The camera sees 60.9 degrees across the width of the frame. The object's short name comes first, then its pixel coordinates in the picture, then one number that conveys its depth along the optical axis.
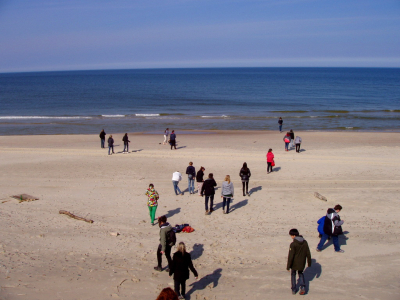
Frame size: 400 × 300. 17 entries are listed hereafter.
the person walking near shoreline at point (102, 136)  21.98
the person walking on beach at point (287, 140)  20.75
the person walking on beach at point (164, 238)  7.19
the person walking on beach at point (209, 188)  10.83
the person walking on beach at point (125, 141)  20.78
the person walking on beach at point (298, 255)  6.49
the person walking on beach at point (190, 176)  13.00
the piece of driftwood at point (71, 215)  10.19
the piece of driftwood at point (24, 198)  12.03
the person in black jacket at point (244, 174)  12.59
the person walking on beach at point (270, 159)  15.63
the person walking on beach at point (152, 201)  9.88
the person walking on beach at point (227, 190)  10.80
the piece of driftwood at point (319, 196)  12.17
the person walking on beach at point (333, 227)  8.12
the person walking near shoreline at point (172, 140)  21.72
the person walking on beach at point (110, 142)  20.02
